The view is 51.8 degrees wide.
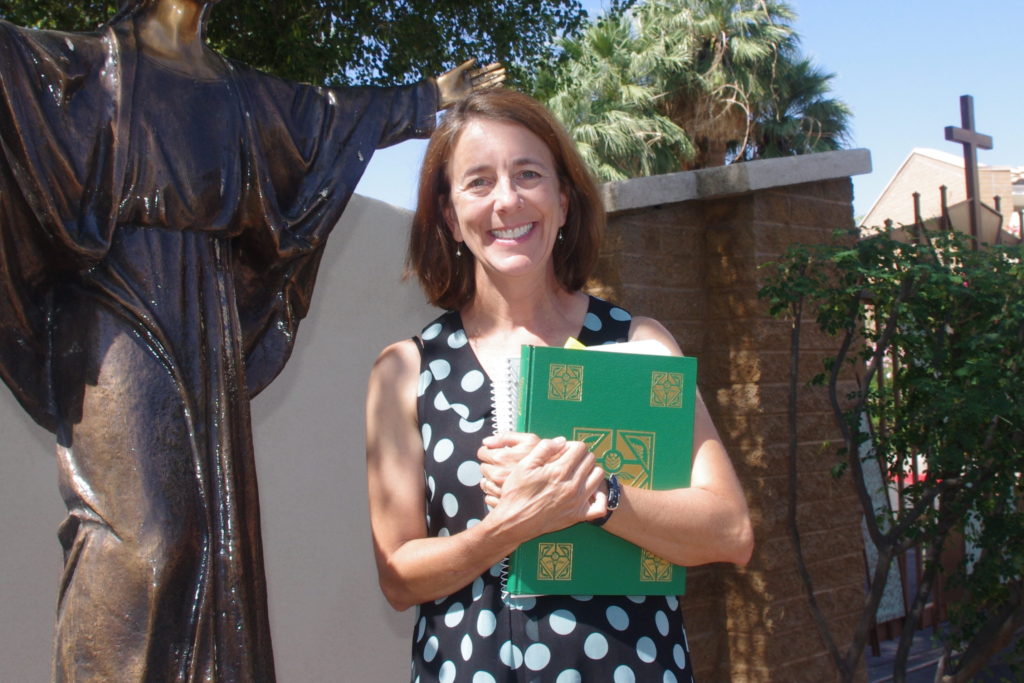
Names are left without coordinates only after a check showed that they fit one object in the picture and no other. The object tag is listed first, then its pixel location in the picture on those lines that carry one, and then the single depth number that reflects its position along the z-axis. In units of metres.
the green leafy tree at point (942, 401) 3.51
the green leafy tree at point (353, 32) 6.29
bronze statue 1.68
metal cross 5.95
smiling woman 1.55
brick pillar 4.14
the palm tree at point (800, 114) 18.02
